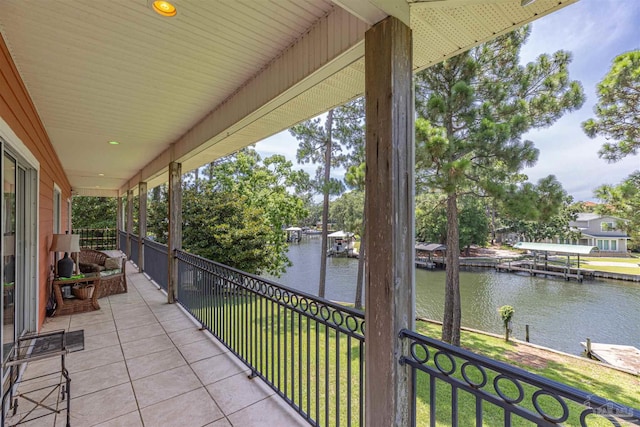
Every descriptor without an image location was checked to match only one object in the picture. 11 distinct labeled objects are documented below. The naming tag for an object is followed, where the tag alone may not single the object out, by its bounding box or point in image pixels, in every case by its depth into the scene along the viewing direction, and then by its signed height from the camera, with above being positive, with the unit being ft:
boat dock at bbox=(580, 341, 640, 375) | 22.78 -11.76
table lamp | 13.42 -1.39
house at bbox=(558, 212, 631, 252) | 79.00 -5.85
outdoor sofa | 16.75 -3.26
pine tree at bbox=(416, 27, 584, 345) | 21.11 +7.82
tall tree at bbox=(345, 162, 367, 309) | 26.02 +3.55
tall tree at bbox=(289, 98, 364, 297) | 34.02 +9.40
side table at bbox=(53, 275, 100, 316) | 13.51 -3.96
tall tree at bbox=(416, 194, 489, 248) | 64.13 -3.30
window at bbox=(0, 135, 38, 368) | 7.77 -0.71
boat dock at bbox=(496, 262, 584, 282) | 55.65 -11.35
